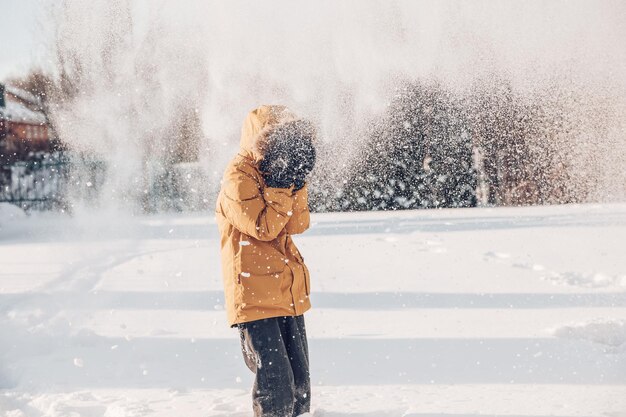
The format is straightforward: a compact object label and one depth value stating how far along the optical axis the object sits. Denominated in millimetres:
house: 22625
